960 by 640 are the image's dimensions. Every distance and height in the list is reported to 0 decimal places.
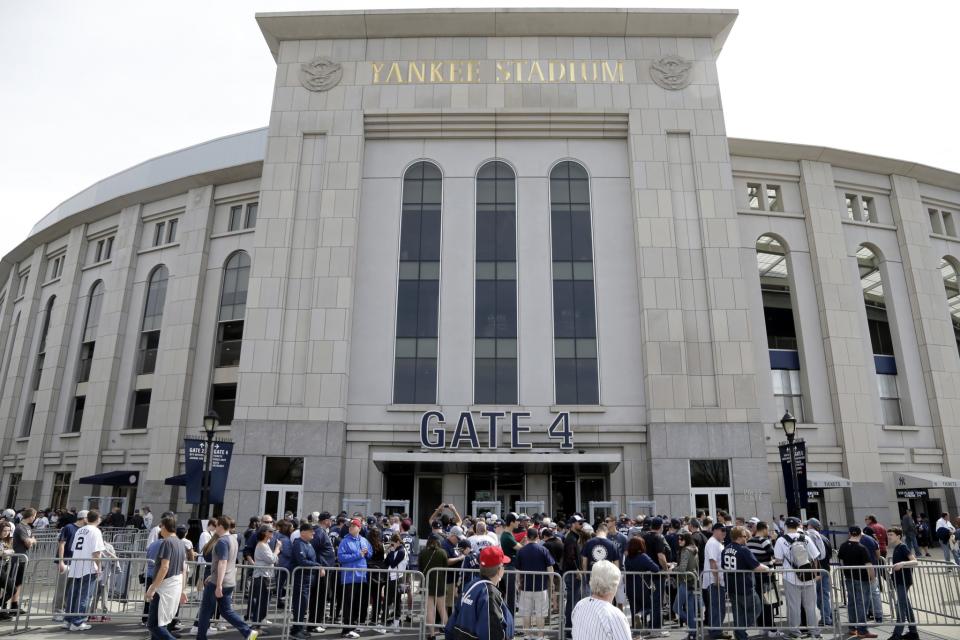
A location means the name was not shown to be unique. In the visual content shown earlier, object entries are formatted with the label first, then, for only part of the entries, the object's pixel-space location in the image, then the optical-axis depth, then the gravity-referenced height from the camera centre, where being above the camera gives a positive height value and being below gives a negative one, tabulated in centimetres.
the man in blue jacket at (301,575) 1134 -58
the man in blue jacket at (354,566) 1170 -45
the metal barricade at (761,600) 1125 -98
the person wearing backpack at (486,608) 572 -56
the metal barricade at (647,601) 1137 -103
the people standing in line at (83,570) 1168 -52
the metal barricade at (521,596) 1102 -90
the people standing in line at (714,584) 1147 -71
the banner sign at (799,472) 1936 +199
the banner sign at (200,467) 1945 +213
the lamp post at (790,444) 1938 +281
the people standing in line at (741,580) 1120 -63
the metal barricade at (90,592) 1166 -95
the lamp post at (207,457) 1905 +236
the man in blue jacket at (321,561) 1157 -38
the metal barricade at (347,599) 1124 -101
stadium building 2547 +1018
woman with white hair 470 -49
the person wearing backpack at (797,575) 1150 -55
